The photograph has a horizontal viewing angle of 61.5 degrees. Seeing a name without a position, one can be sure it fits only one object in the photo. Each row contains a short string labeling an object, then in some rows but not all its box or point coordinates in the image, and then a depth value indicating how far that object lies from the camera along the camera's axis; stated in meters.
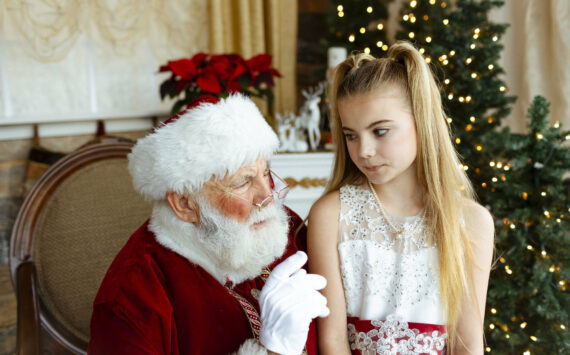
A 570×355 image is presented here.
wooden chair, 1.57
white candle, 2.81
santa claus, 1.15
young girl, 1.34
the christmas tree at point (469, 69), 2.38
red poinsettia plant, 2.14
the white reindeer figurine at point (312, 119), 2.76
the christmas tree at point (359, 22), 2.96
